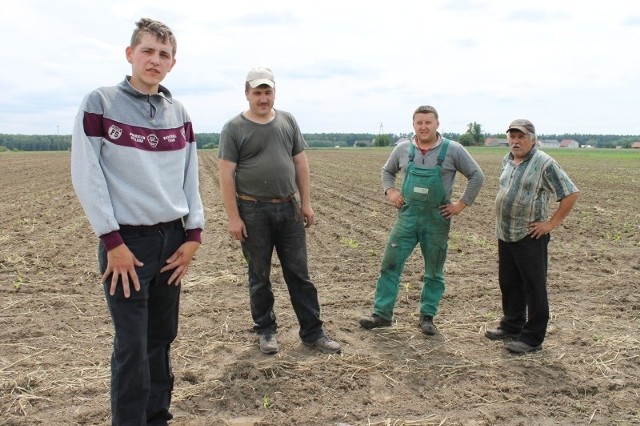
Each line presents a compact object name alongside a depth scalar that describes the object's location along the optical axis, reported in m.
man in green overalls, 4.93
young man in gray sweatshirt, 2.64
